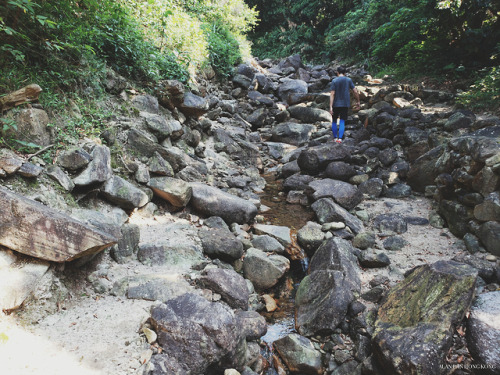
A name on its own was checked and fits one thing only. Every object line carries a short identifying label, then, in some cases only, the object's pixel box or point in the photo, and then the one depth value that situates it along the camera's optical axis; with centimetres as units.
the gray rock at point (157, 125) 630
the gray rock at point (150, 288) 356
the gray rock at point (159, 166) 578
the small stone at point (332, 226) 633
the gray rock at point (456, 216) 564
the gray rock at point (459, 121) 768
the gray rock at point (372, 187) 790
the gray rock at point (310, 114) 1278
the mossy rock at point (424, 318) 310
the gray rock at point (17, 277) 264
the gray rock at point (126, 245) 408
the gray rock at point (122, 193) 461
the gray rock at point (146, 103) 638
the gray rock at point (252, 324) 385
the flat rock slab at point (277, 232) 596
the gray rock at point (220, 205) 602
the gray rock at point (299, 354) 374
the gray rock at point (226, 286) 405
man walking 909
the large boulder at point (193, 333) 292
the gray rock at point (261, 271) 498
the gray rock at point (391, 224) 634
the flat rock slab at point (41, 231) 286
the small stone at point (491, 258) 477
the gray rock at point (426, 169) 706
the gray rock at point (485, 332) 299
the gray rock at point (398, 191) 767
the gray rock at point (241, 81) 1384
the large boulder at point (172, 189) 559
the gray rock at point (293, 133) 1177
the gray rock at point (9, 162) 330
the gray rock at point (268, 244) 564
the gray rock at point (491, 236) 484
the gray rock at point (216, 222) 578
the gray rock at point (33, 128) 369
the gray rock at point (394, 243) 582
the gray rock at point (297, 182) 840
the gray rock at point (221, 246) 498
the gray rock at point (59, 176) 386
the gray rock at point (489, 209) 494
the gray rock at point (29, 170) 344
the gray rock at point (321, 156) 881
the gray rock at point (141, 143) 573
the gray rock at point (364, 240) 583
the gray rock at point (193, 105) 768
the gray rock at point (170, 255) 438
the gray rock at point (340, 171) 845
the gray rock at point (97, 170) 422
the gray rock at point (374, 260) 527
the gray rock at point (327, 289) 424
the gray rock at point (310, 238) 595
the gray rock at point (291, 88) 1544
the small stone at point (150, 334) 291
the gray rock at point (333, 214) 653
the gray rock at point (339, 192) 742
